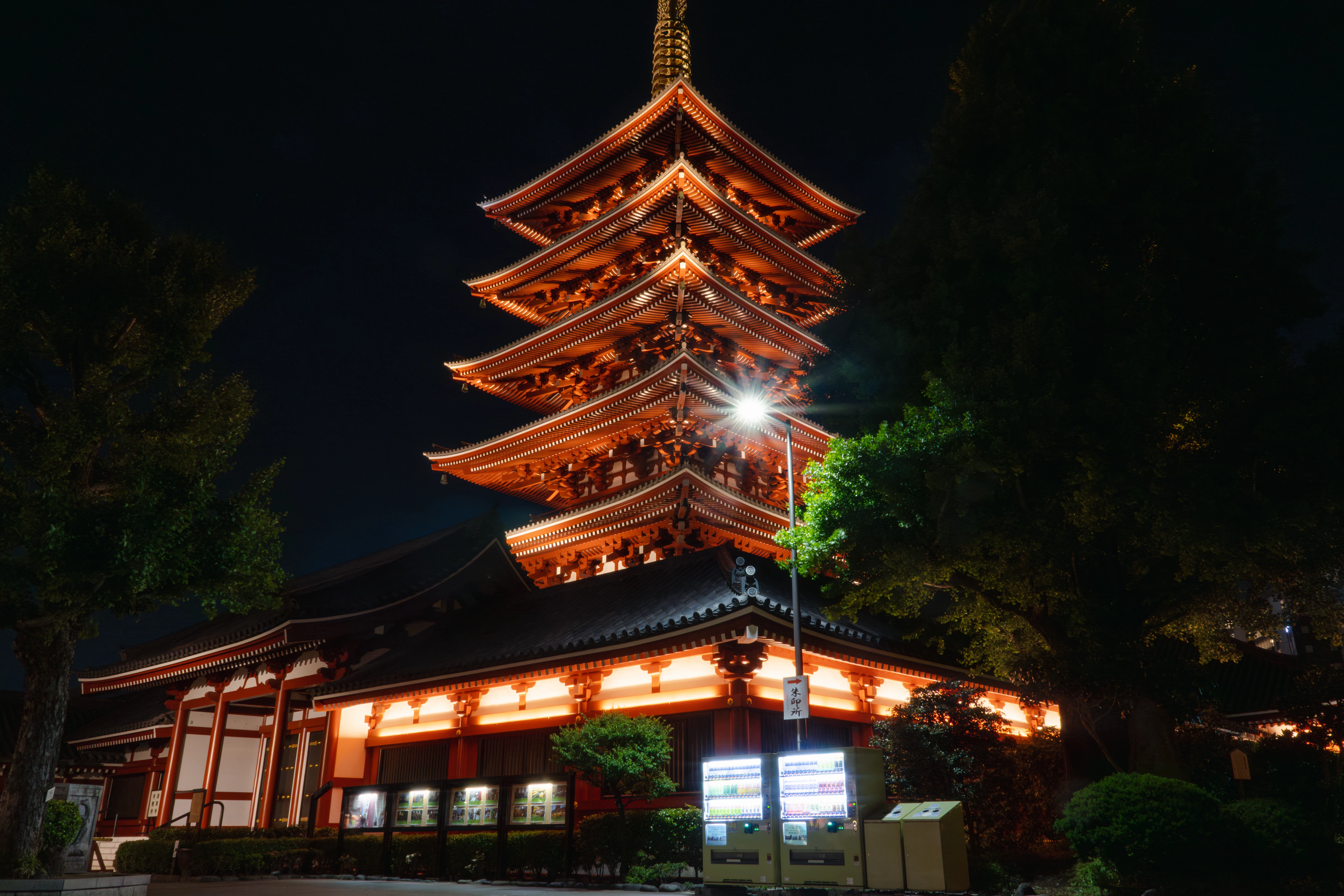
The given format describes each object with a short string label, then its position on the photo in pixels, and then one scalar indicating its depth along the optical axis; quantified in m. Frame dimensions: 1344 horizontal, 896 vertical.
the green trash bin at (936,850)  9.66
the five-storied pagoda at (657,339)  25.41
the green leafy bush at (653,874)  12.80
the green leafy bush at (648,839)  13.24
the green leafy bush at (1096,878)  10.02
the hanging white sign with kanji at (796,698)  11.74
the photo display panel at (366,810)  15.83
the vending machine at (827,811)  10.28
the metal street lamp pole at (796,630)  12.61
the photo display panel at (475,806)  14.52
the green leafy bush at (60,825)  11.35
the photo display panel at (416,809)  15.12
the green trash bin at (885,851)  9.92
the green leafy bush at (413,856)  14.91
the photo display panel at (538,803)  13.81
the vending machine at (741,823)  10.92
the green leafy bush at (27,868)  10.38
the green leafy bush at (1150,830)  9.66
